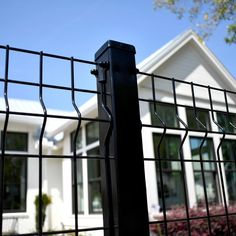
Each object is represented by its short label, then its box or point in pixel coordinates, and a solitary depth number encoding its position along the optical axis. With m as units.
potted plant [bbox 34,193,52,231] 8.64
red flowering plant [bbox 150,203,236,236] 5.69
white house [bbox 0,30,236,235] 7.19
